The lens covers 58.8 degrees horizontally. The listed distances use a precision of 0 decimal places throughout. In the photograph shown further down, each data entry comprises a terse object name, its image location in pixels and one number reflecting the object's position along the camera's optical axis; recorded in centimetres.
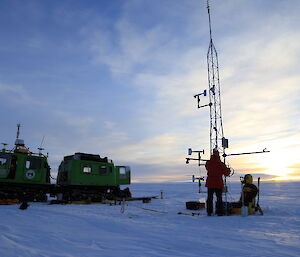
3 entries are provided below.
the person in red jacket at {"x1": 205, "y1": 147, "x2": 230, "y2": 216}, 985
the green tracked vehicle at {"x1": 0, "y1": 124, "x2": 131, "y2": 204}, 1529
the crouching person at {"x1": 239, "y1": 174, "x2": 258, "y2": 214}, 1032
